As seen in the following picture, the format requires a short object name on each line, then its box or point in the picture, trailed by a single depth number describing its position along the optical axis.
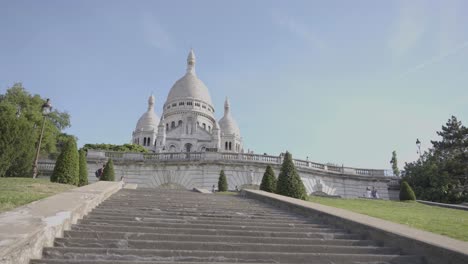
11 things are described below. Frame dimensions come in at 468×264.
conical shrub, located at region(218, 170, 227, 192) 21.03
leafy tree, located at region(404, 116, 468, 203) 27.18
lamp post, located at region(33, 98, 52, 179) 15.91
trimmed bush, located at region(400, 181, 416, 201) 23.36
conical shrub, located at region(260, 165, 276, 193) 17.95
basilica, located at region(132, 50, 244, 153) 68.94
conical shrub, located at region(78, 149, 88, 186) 18.02
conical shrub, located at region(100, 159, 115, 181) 20.62
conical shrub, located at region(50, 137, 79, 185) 14.99
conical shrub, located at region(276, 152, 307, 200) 15.30
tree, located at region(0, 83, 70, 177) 19.82
